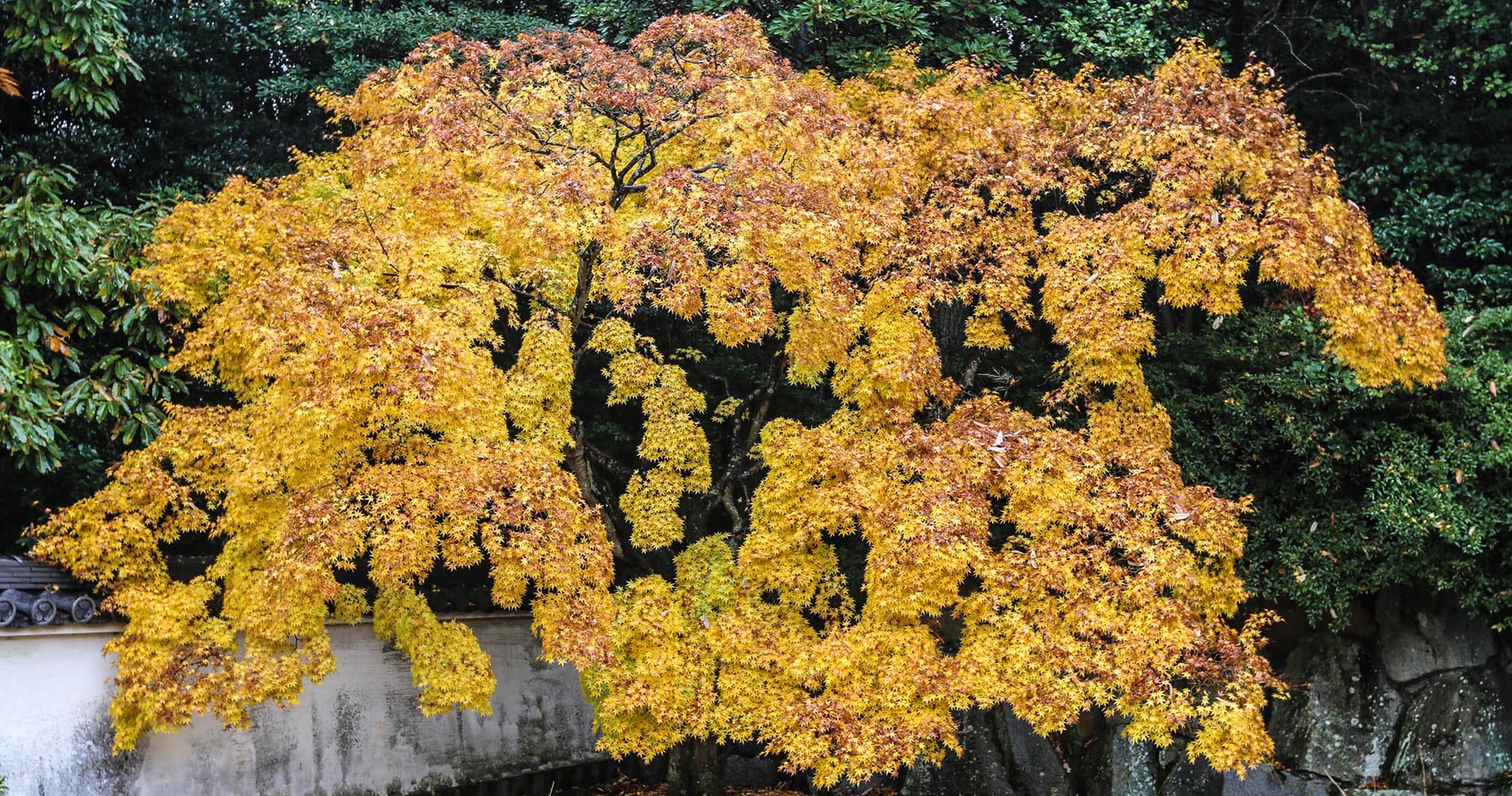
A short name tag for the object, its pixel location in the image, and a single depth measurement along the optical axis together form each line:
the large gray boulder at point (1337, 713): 11.23
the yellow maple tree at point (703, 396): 8.69
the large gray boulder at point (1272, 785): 11.25
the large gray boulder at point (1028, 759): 12.52
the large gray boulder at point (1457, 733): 10.76
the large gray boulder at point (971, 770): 12.57
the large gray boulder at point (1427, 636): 10.96
